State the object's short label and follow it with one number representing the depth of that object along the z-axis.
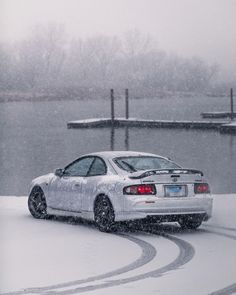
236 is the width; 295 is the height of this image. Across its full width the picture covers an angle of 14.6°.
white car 12.63
